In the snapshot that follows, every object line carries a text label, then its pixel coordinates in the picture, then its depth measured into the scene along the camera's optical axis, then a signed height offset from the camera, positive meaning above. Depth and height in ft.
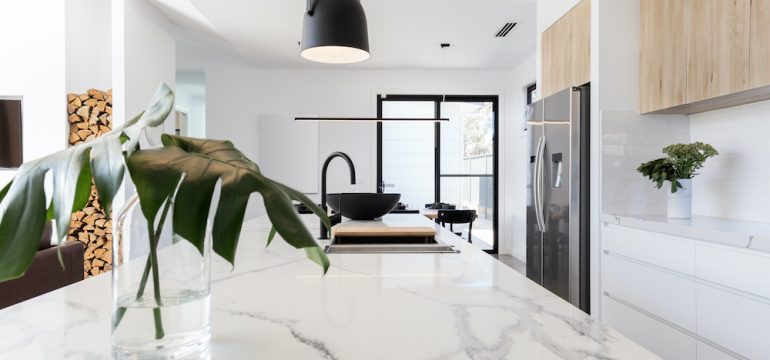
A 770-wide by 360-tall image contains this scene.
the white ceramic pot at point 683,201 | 8.48 -0.50
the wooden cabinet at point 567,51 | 10.25 +3.08
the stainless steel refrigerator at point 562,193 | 9.81 -0.42
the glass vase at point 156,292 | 1.73 -0.47
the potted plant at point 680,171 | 8.31 +0.07
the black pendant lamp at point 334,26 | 6.46 +2.16
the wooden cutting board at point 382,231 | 5.80 -0.73
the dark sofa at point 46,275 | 6.32 -1.55
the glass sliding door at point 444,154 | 21.49 +0.99
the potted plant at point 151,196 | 1.32 -0.07
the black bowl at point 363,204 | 6.85 -0.45
